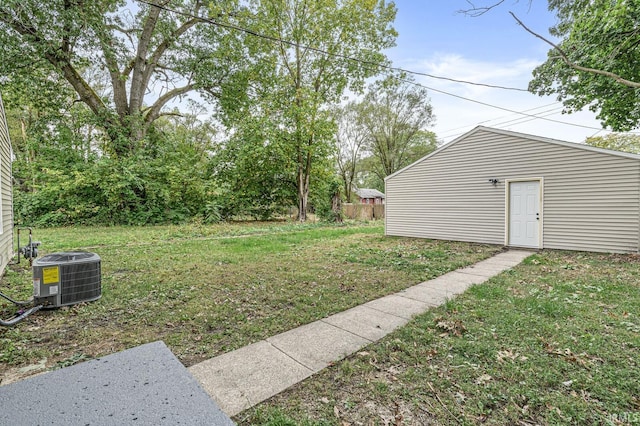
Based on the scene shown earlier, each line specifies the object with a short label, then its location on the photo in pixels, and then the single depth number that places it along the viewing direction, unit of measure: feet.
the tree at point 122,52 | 31.35
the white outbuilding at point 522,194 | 20.92
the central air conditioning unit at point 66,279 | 10.29
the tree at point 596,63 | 20.48
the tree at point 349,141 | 81.76
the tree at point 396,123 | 74.13
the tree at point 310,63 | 46.47
